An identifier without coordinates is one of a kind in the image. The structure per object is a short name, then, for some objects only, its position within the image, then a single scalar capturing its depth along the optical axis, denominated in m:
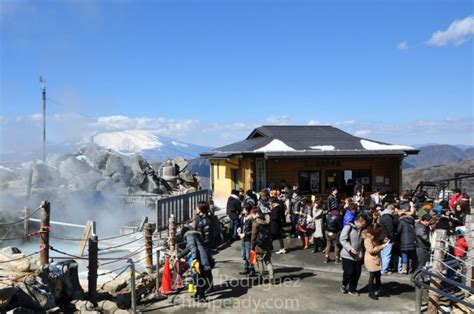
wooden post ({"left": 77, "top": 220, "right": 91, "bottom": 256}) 15.16
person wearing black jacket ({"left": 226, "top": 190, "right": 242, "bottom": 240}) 12.66
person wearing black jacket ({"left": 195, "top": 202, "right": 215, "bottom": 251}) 8.66
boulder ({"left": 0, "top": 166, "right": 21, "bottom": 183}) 37.02
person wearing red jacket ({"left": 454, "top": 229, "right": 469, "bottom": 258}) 8.73
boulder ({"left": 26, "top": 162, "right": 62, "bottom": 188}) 34.37
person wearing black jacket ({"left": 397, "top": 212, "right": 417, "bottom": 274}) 9.33
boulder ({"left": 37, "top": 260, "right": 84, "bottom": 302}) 7.91
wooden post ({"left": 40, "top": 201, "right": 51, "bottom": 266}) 8.27
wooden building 16.80
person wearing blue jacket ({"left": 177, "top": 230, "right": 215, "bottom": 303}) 7.93
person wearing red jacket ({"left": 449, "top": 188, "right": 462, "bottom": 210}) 12.72
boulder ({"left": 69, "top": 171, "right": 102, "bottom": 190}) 34.03
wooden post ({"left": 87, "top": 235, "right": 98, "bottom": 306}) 8.16
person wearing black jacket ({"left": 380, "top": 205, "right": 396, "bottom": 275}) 9.54
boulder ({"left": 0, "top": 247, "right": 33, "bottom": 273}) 9.19
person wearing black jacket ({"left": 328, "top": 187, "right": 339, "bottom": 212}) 12.05
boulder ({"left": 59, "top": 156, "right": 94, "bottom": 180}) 38.69
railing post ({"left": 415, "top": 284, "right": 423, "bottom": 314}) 6.25
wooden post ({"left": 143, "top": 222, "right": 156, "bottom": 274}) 9.87
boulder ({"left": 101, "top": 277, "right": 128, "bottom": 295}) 9.27
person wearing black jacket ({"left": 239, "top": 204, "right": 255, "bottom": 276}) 9.48
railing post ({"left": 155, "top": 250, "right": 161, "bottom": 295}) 8.69
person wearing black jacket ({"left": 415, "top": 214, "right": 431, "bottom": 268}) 9.38
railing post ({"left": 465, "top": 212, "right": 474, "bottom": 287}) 8.03
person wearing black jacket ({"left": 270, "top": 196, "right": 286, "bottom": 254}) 11.24
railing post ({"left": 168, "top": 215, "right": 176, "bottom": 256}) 10.26
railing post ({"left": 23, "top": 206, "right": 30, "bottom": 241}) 21.97
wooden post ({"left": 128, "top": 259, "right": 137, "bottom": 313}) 7.62
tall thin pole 42.66
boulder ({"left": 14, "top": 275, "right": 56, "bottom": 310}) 6.99
